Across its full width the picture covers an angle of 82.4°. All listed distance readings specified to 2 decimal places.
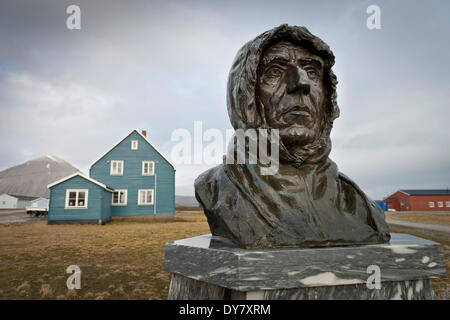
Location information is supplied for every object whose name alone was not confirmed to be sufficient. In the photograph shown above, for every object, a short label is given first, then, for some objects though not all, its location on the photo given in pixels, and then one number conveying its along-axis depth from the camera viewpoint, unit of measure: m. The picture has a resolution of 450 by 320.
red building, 42.69
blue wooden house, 18.88
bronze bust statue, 2.31
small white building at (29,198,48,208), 35.28
